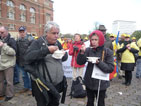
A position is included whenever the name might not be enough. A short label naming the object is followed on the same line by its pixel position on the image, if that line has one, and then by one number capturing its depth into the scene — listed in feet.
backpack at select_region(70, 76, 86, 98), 12.58
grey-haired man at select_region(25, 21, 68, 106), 6.03
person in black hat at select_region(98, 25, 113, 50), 13.61
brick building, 78.88
